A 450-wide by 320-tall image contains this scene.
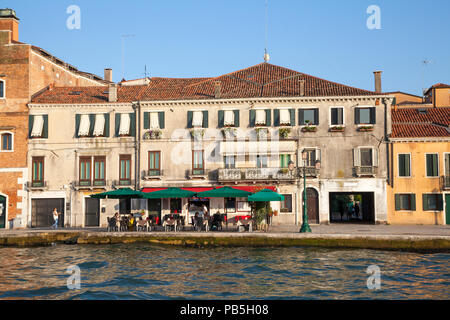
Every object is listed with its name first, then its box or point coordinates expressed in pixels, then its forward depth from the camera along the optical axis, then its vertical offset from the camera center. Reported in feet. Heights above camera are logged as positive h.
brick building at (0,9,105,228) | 109.40 +17.54
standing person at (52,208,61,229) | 101.57 -6.42
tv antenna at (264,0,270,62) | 127.88 +36.83
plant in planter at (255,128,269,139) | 107.34 +13.07
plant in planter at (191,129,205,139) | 108.58 +13.16
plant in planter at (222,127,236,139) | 107.96 +13.25
